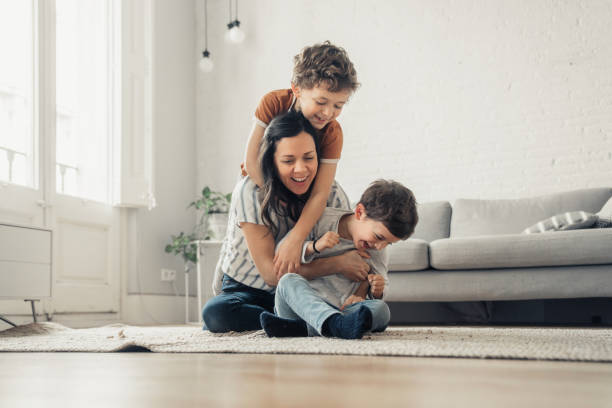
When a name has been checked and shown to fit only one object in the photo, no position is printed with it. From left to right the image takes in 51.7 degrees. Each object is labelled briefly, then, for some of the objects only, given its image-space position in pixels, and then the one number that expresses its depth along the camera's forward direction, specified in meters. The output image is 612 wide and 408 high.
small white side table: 4.56
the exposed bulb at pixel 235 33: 5.12
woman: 1.89
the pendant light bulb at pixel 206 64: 5.26
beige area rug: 1.11
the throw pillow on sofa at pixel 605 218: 3.20
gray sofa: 3.04
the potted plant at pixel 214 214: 4.68
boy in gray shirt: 1.48
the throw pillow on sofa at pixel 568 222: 3.15
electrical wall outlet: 4.84
